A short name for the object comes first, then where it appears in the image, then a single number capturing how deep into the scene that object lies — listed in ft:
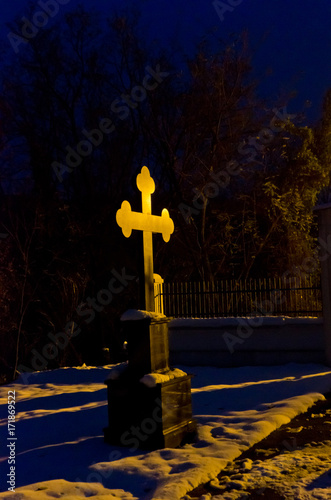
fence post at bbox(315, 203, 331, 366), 35.50
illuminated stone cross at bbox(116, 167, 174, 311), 20.26
